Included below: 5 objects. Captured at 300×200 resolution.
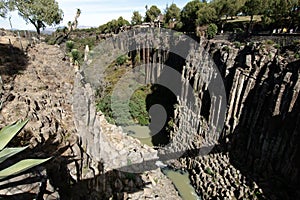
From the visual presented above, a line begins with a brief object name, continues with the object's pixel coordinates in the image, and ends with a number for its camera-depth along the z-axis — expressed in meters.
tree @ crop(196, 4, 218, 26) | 26.37
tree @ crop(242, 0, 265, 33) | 22.05
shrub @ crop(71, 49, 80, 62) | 23.92
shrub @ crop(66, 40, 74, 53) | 28.97
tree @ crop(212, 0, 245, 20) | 27.05
